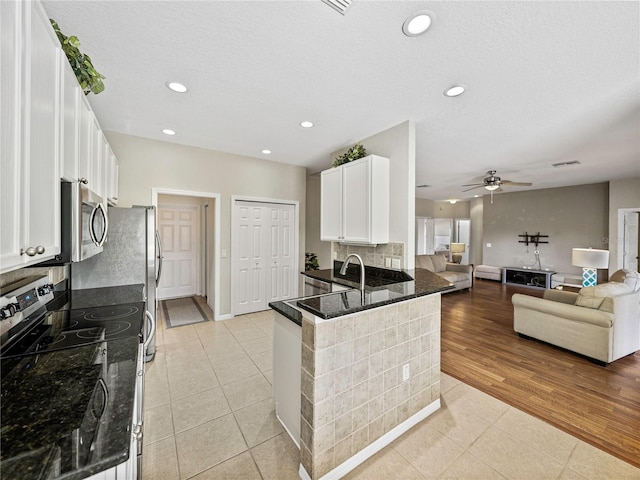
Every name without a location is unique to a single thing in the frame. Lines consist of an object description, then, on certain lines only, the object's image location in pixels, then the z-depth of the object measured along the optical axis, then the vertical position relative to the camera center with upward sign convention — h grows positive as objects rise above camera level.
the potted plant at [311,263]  5.15 -0.48
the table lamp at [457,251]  8.71 -0.39
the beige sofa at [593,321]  2.92 -0.95
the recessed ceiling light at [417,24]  1.48 +1.25
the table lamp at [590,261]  4.78 -0.38
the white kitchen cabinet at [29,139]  0.79 +0.33
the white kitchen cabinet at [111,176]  2.54 +0.65
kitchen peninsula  1.52 -0.87
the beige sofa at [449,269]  6.40 -0.75
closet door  4.46 -0.29
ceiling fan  4.84 +1.05
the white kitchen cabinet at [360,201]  3.00 +0.45
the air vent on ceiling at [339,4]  1.37 +1.22
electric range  0.68 -0.56
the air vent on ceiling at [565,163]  4.48 +1.32
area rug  4.25 -1.32
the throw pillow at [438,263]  6.73 -0.63
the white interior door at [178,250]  5.51 -0.27
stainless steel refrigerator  2.43 -0.22
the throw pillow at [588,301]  3.03 -0.71
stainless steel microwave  1.19 +0.06
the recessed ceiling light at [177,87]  2.23 +1.28
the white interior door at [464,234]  9.48 +0.19
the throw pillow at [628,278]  3.37 -0.52
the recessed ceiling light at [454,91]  2.23 +1.28
